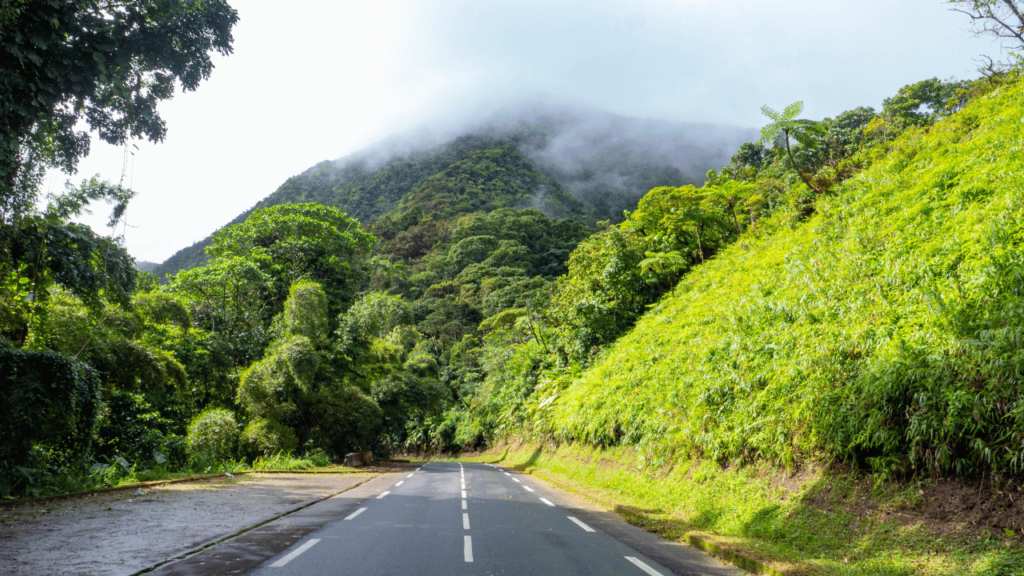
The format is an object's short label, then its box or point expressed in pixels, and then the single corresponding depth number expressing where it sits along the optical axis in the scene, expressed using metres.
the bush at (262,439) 20.77
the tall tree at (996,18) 11.62
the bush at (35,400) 9.58
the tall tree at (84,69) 7.20
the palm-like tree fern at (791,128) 15.09
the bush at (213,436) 18.06
